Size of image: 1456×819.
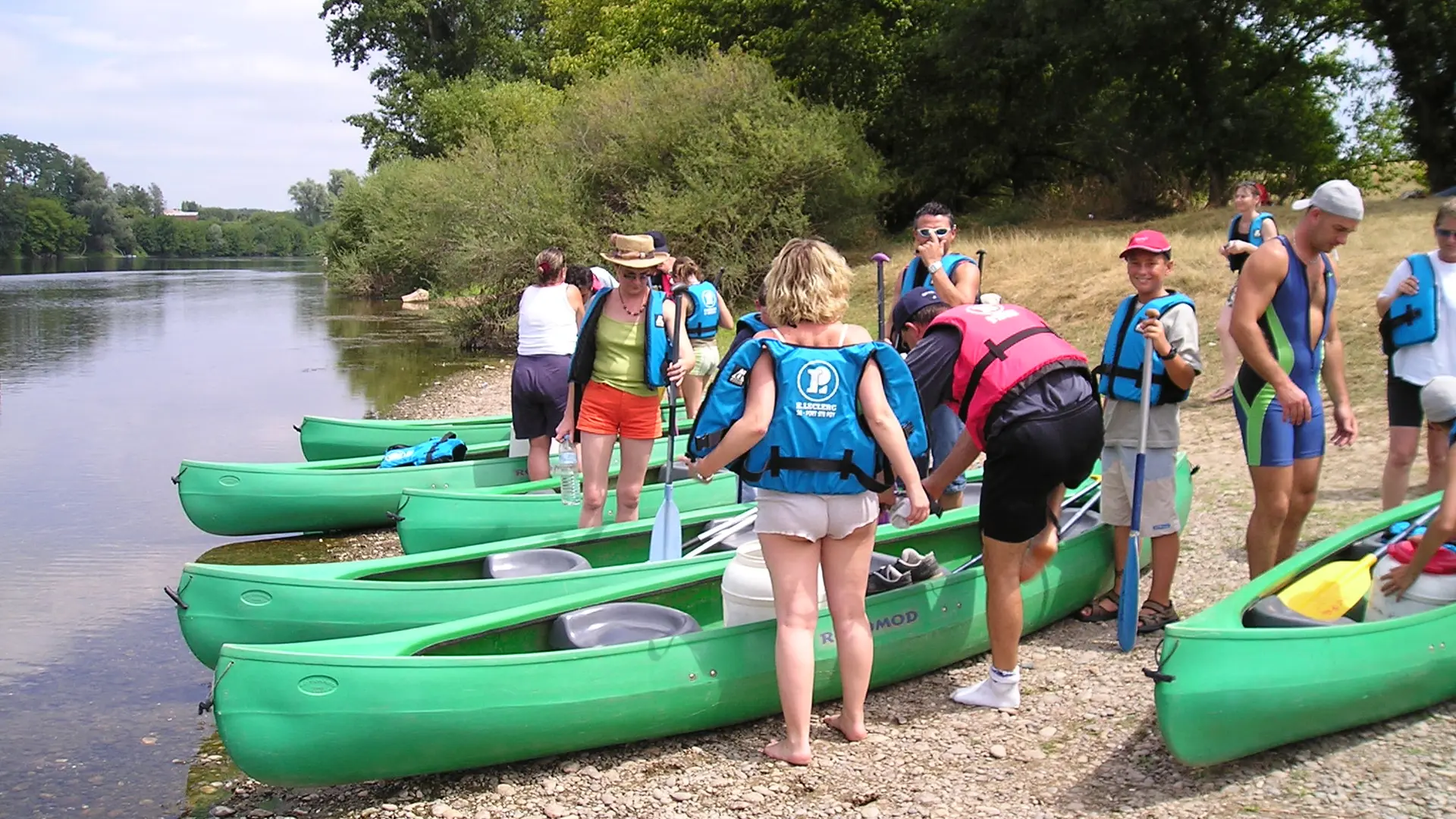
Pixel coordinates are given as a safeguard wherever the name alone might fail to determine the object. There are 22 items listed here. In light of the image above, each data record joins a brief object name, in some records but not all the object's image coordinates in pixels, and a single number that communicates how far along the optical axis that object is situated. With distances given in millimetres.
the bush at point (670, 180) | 19828
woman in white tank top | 7348
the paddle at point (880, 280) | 5314
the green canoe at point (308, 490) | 7949
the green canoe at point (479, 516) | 6707
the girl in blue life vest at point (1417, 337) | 5176
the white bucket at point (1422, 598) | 3994
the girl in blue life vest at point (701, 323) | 8406
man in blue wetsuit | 4492
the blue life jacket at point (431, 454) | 8500
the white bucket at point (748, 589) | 4445
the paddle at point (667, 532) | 5609
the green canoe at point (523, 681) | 3805
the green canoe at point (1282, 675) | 3590
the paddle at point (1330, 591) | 4164
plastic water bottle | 6863
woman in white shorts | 3748
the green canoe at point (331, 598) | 4965
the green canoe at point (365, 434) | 9531
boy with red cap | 4719
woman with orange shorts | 5707
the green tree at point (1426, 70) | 18766
